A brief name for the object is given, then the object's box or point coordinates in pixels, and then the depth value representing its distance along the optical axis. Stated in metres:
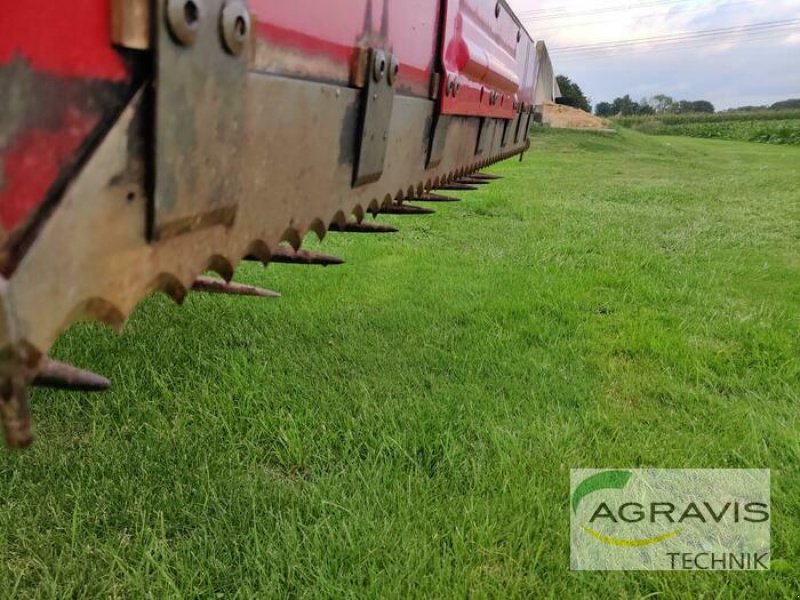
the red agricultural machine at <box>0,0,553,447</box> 0.65
